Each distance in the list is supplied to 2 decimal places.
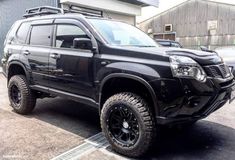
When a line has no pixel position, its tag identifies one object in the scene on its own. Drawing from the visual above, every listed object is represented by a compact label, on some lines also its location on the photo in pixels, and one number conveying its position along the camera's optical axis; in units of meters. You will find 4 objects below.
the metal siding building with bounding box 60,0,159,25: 9.05
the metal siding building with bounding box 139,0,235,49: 16.79
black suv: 2.32
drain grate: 2.58
